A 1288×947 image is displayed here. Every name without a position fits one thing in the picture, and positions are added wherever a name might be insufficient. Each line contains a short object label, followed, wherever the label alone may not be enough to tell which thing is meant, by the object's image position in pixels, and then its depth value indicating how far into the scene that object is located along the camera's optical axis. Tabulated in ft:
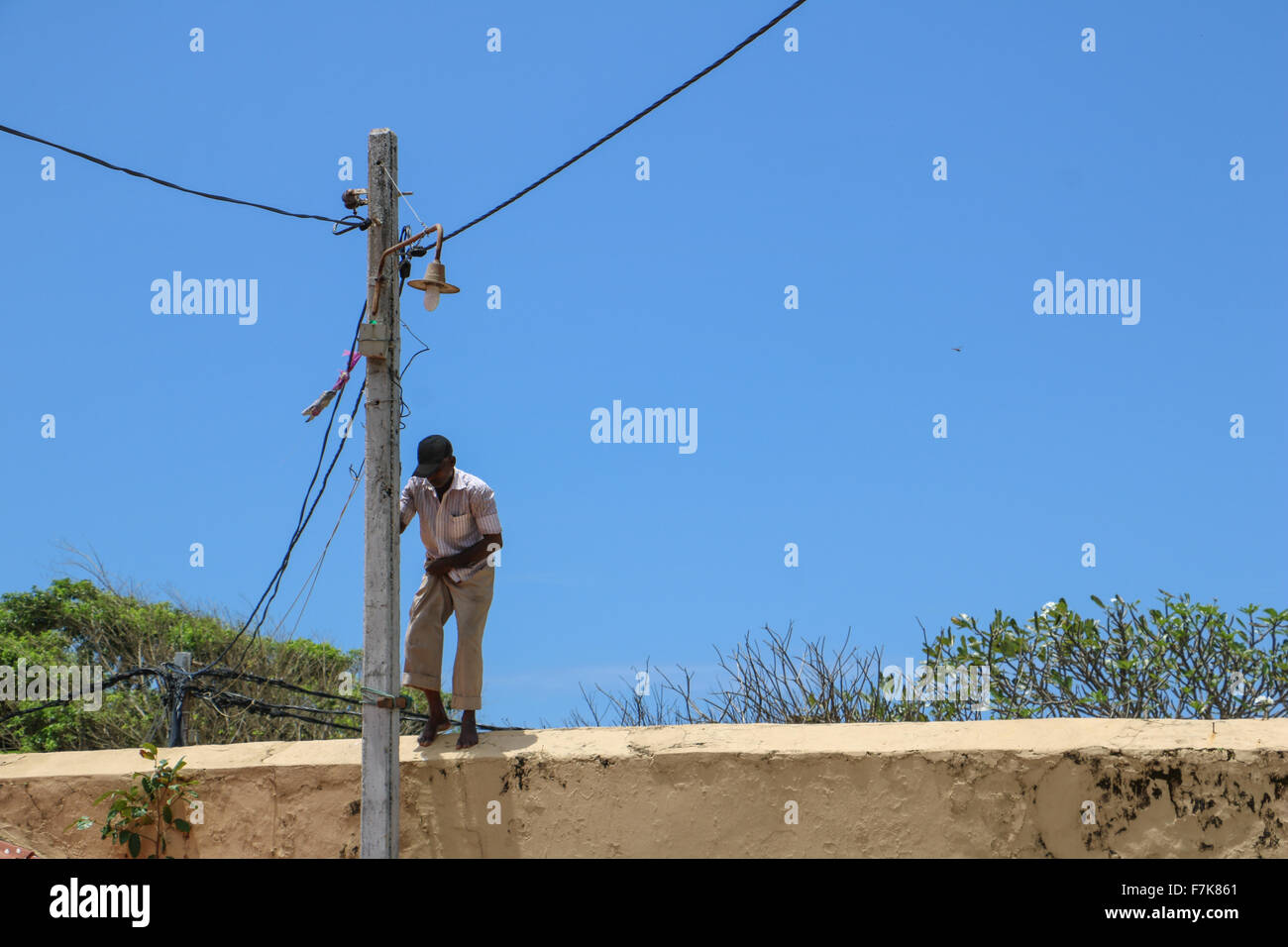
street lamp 43.37
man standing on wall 46.26
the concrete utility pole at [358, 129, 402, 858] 42.06
